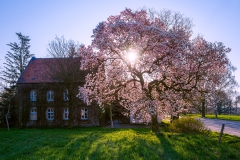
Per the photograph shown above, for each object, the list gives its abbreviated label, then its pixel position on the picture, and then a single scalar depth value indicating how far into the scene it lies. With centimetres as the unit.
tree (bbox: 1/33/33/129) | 3027
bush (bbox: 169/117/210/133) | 1742
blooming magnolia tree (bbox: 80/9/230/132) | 1184
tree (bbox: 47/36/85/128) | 2675
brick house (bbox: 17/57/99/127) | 3023
